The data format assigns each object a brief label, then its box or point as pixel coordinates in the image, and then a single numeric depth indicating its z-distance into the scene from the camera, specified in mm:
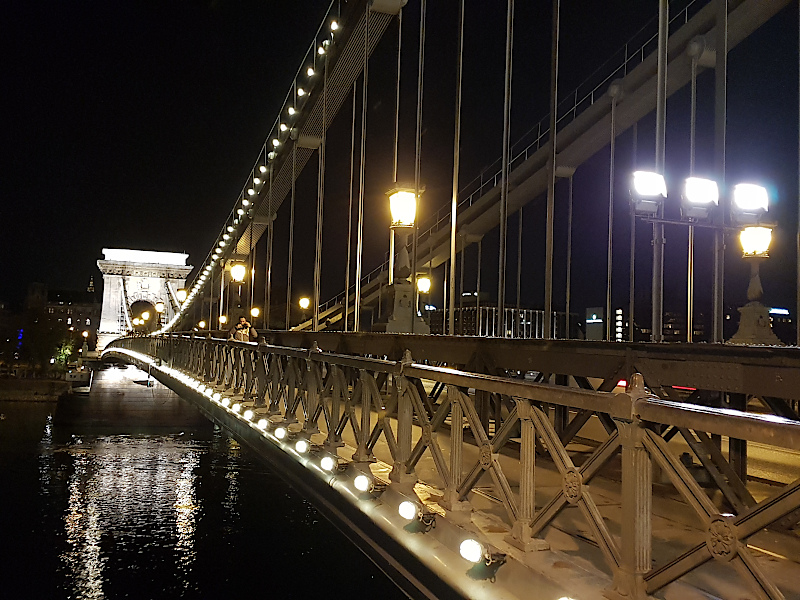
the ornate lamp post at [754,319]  11555
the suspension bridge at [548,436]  2506
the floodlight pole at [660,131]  6066
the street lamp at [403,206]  9539
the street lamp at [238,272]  20734
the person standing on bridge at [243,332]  14328
